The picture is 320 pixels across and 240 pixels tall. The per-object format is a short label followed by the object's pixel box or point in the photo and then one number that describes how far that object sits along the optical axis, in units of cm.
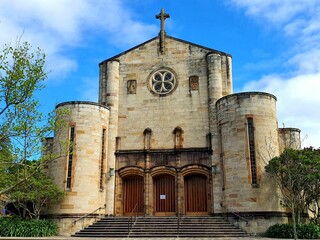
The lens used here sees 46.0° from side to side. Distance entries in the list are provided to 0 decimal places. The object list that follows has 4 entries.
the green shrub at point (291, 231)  1748
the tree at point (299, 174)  1866
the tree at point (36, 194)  1953
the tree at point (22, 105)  1297
